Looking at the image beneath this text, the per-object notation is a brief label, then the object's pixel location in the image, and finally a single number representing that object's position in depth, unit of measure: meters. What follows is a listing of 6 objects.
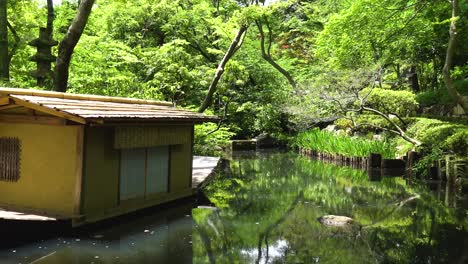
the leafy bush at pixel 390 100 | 21.28
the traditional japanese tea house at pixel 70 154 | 8.23
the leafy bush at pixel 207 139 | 20.58
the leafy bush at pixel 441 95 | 16.94
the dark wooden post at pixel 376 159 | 19.58
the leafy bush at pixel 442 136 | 15.18
